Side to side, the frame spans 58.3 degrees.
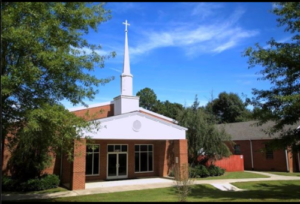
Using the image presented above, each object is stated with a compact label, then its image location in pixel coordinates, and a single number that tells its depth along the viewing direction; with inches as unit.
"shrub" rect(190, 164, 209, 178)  890.3
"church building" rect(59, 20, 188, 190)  737.4
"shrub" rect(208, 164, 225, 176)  932.0
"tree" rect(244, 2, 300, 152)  466.6
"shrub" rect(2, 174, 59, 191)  644.1
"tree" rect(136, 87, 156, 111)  2684.1
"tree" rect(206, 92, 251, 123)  2484.0
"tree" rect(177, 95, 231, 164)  917.8
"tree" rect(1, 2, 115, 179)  307.3
